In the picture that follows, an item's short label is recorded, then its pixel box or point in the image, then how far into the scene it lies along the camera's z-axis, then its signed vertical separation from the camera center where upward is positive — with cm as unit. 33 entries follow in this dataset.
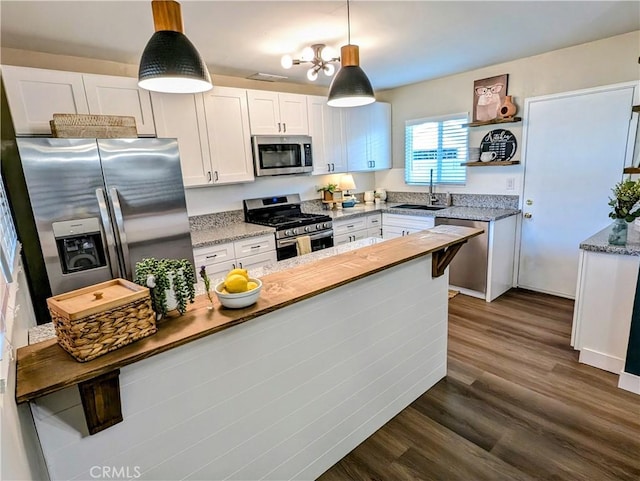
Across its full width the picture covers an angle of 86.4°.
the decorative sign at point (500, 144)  378 +19
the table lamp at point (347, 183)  469 -19
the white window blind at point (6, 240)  122 -23
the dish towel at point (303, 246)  283 -61
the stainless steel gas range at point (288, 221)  355 -52
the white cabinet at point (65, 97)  231 +64
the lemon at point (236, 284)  127 -40
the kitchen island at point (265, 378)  103 -81
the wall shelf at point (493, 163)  370 -2
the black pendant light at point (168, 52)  132 +49
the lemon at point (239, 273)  132 -37
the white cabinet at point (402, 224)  411 -71
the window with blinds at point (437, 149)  420 +19
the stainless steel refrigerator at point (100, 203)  218 -14
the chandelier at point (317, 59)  268 +89
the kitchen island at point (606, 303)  233 -104
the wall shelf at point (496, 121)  362 +43
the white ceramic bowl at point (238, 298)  125 -45
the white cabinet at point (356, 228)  407 -73
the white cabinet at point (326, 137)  402 +40
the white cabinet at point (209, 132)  301 +42
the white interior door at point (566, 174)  315 -17
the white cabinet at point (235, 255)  308 -74
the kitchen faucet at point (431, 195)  454 -40
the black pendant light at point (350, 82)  192 +48
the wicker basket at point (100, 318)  92 -38
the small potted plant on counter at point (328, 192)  458 -28
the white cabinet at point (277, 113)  352 +64
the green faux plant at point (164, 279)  112 -33
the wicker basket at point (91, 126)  226 +39
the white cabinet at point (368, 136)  442 +42
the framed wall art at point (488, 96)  372 +71
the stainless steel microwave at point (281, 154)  357 +20
